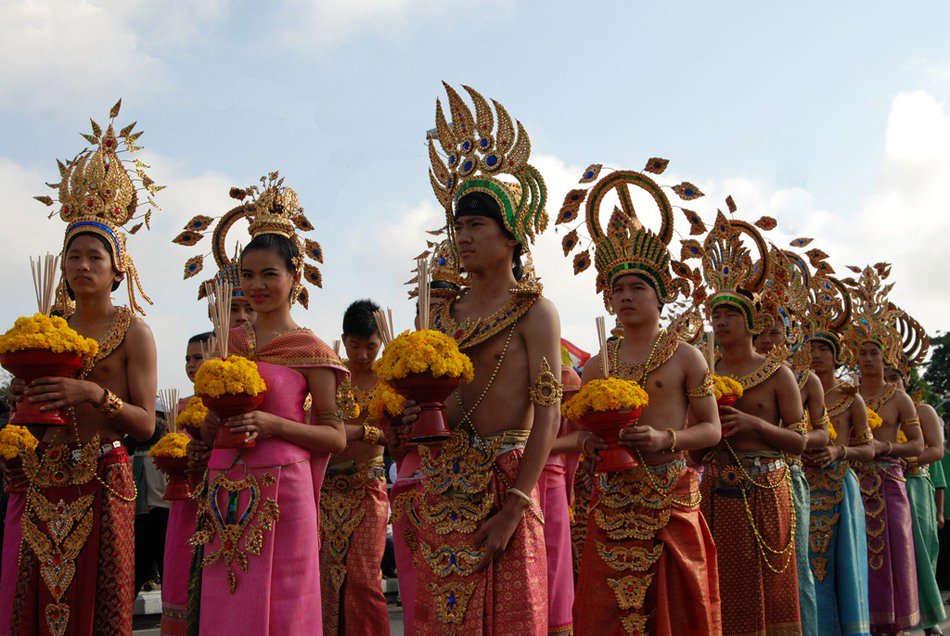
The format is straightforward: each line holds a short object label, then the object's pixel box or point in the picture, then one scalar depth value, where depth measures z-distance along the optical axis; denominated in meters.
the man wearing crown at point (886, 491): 8.64
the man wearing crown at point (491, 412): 3.70
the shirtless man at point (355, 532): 5.75
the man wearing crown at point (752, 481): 6.07
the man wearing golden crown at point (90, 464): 4.53
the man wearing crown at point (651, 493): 4.93
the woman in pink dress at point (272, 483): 4.05
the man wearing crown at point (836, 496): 7.33
